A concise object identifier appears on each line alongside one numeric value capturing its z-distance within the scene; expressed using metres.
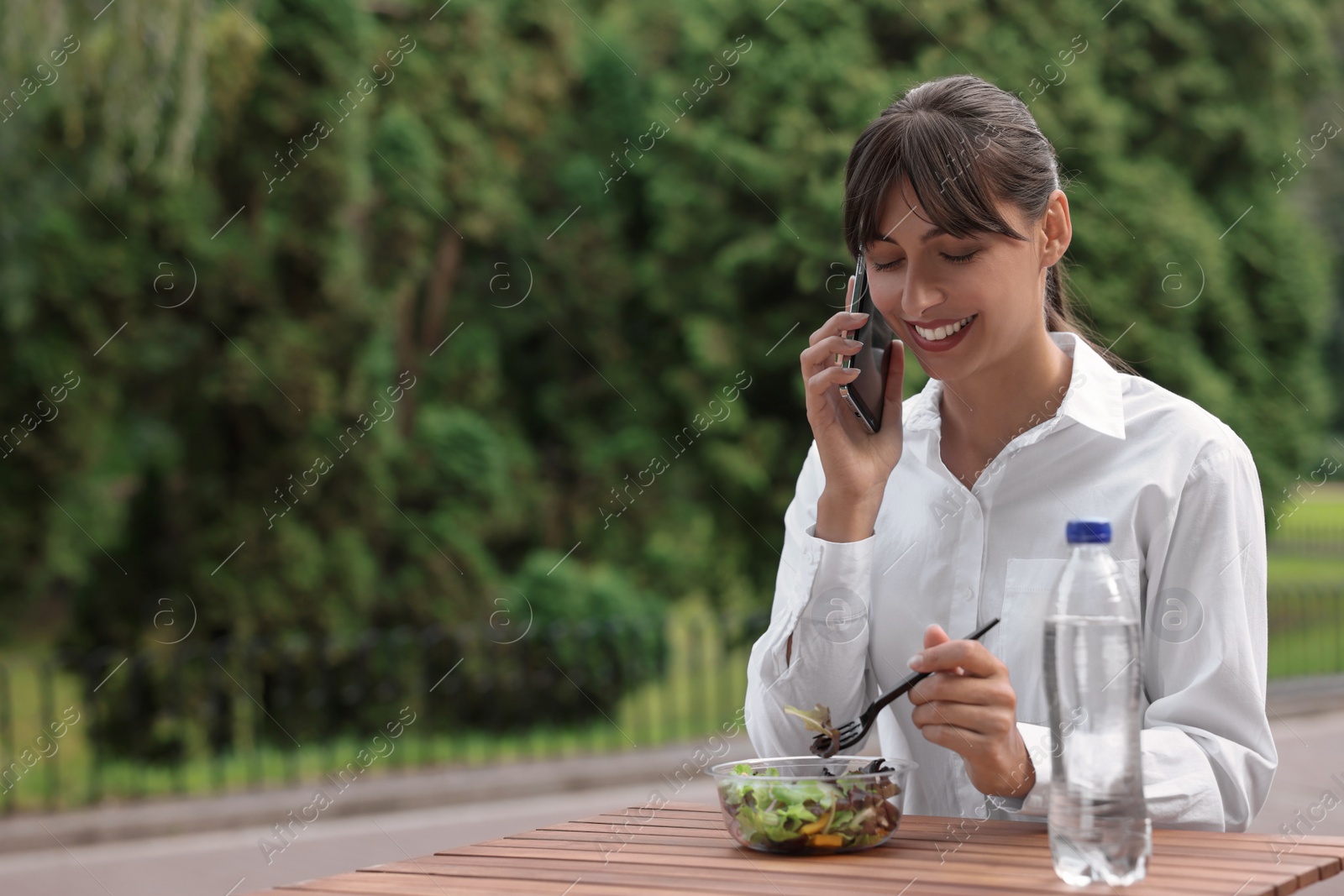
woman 2.13
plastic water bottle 1.73
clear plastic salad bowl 1.93
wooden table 1.73
